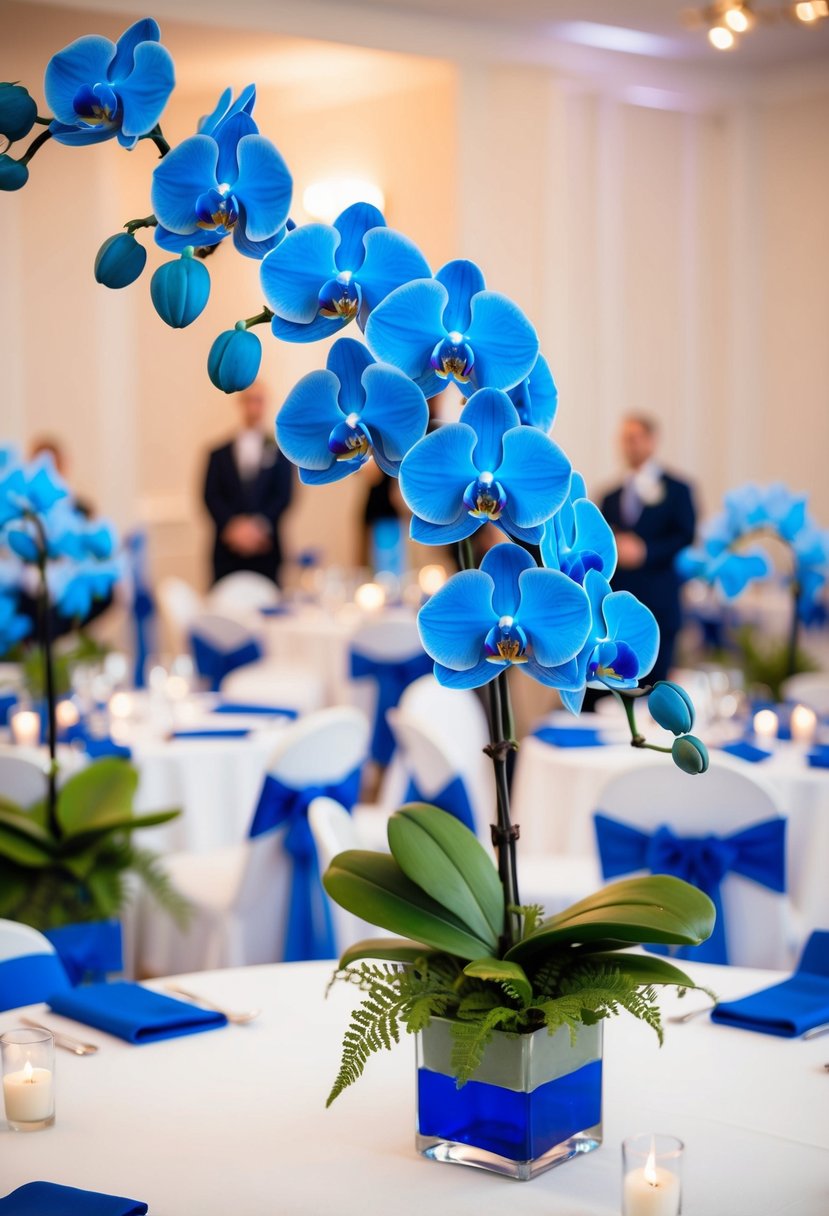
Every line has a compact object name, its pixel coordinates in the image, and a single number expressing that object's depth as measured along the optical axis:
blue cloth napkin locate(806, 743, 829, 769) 4.14
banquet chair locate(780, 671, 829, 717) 5.28
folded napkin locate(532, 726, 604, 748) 4.57
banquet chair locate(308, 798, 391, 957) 2.88
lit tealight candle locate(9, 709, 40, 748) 4.55
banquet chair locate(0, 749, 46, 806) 3.63
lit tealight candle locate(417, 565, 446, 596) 7.77
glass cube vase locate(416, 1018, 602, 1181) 1.54
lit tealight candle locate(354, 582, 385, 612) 7.89
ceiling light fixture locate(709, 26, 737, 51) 7.32
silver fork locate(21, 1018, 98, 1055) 1.96
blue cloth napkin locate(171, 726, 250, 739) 4.70
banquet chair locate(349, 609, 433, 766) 6.85
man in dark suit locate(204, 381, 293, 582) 9.52
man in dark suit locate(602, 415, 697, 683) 7.57
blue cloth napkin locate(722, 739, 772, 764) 4.18
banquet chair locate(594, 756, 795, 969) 3.29
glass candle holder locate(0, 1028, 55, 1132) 1.69
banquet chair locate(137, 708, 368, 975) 3.72
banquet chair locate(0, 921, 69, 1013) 2.27
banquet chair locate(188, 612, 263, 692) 7.50
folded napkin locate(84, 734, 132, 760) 4.29
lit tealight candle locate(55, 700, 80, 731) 4.62
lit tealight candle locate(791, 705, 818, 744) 4.54
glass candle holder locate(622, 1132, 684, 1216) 1.40
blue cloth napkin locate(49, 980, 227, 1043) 2.01
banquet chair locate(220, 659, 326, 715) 6.90
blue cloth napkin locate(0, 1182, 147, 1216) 1.45
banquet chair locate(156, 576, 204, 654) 7.83
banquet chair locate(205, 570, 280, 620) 8.42
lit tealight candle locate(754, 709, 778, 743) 4.55
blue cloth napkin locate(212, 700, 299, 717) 5.15
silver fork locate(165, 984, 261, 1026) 2.08
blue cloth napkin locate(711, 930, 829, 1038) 2.01
